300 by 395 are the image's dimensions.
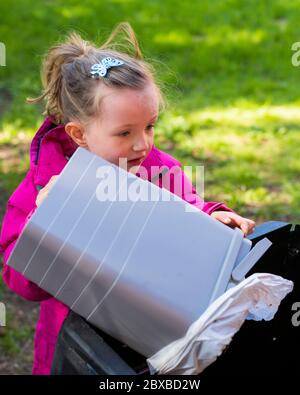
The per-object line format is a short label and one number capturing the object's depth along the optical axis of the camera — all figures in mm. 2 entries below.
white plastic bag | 1476
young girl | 1687
